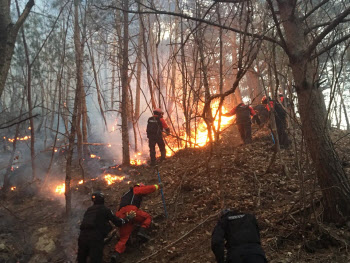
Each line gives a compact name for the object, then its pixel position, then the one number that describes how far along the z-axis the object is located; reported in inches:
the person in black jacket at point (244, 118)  378.3
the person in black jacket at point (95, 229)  186.4
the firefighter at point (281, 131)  346.6
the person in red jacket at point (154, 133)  380.5
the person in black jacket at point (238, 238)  118.7
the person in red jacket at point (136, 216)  212.8
